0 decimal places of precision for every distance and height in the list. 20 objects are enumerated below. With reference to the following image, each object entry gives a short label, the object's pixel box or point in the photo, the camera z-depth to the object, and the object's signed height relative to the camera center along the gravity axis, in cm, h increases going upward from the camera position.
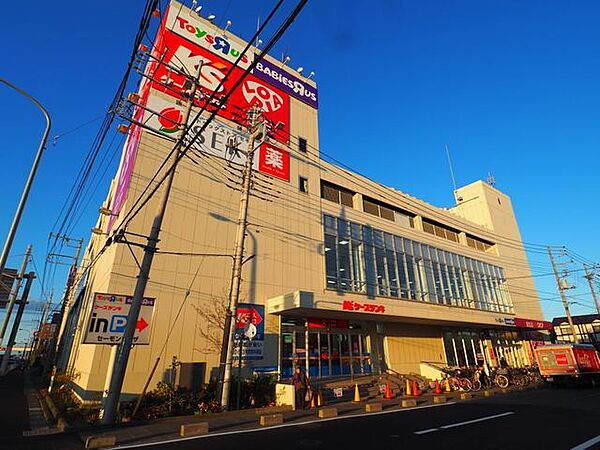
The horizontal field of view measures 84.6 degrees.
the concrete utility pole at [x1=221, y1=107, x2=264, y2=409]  1144 +327
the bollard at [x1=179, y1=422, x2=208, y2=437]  849 -164
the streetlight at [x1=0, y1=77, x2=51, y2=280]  902 +491
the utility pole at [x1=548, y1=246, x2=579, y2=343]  3226 +653
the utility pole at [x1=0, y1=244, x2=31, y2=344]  2364 +531
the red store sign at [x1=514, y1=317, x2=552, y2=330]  3052 +304
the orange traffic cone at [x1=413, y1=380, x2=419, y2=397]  1692 -148
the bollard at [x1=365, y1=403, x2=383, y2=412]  1238 -167
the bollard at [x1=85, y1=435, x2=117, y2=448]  742 -166
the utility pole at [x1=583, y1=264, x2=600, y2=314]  3739 +854
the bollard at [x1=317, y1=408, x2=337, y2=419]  1112 -168
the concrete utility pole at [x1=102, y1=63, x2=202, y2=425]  934 +107
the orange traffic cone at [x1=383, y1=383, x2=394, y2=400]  1570 -155
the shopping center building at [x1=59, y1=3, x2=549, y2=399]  1532 +581
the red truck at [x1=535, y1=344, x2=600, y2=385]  2009 -33
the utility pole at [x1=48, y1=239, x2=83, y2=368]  3291 +446
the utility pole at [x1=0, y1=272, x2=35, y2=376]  3107 +439
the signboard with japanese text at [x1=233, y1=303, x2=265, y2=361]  1378 +124
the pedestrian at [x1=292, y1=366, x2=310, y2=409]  1279 -98
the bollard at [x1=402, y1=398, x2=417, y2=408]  1354 -169
